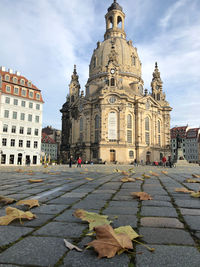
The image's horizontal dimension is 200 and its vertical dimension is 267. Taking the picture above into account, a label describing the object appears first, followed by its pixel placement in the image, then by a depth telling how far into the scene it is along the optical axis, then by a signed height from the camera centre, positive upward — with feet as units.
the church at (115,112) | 152.97 +37.55
